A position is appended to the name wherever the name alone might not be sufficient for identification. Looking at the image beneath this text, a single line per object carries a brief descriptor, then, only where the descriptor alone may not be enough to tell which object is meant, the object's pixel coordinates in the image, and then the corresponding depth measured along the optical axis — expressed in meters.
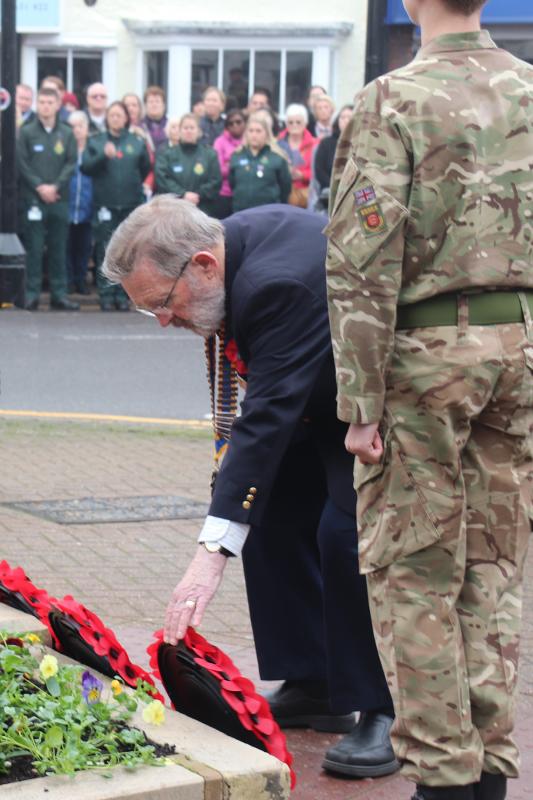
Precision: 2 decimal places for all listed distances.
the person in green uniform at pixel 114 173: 28.78
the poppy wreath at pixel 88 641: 6.95
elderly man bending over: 6.73
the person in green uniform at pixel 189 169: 28.95
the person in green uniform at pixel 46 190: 28.42
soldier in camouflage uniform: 5.69
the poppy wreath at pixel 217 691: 6.45
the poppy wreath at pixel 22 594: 7.76
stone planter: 5.60
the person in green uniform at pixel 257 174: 28.73
